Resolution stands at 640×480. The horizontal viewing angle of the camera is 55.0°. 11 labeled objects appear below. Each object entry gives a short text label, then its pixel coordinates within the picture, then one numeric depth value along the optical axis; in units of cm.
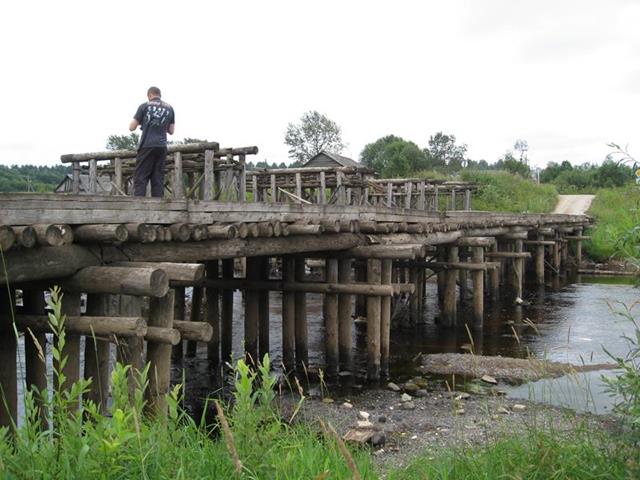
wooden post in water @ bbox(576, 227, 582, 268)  2719
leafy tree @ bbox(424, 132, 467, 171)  5959
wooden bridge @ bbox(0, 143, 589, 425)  454
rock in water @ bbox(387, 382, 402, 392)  913
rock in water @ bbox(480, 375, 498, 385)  928
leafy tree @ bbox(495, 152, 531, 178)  4704
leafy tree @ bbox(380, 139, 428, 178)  4562
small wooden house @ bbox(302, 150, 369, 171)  2762
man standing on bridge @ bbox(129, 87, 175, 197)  702
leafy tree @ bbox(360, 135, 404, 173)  5272
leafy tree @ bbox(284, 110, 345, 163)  5341
